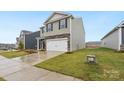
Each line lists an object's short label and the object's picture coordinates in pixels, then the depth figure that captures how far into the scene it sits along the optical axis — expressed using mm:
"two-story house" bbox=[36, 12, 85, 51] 6976
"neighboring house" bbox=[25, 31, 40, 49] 9530
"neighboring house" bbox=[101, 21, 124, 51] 6446
